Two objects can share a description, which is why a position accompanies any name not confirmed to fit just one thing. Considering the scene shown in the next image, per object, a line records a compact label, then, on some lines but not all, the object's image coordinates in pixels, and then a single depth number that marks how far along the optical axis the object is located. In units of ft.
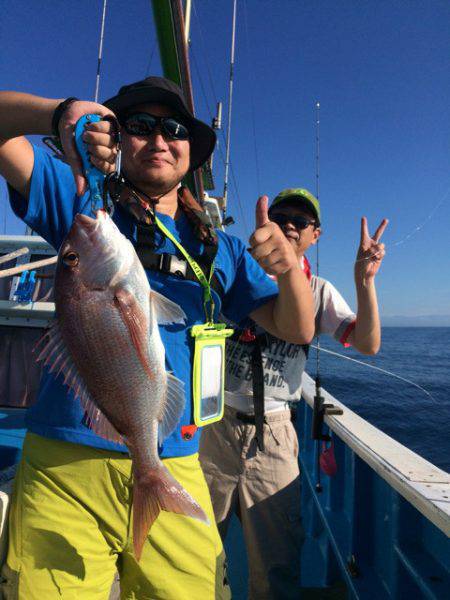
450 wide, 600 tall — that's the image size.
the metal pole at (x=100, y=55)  19.90
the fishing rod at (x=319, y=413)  11.47
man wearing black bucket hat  5.20
